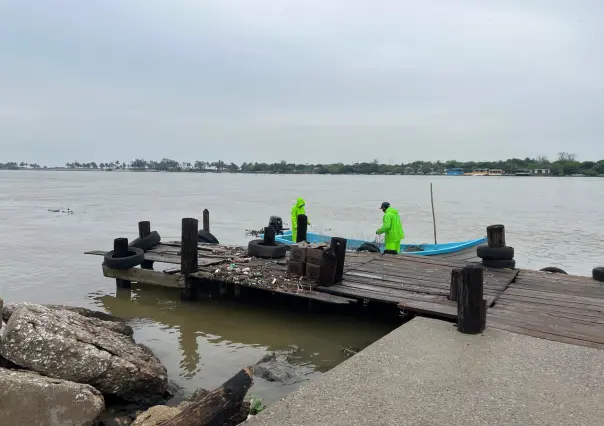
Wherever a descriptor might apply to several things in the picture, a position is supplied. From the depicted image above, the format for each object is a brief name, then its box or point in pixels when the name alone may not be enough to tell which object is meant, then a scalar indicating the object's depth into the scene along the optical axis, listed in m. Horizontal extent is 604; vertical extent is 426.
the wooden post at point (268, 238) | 11.86
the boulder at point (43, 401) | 4.39
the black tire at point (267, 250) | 11.50
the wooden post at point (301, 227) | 12.95
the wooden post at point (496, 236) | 9.80
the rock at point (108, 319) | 7.71
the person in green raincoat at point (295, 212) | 14.77
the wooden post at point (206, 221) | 19.16
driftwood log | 4.09
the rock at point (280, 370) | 6.77
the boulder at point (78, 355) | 5.25
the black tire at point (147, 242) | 12.92
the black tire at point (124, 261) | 11.45
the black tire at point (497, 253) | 9.98
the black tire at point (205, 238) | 15.29
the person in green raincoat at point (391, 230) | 12.47
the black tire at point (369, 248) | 13.63
